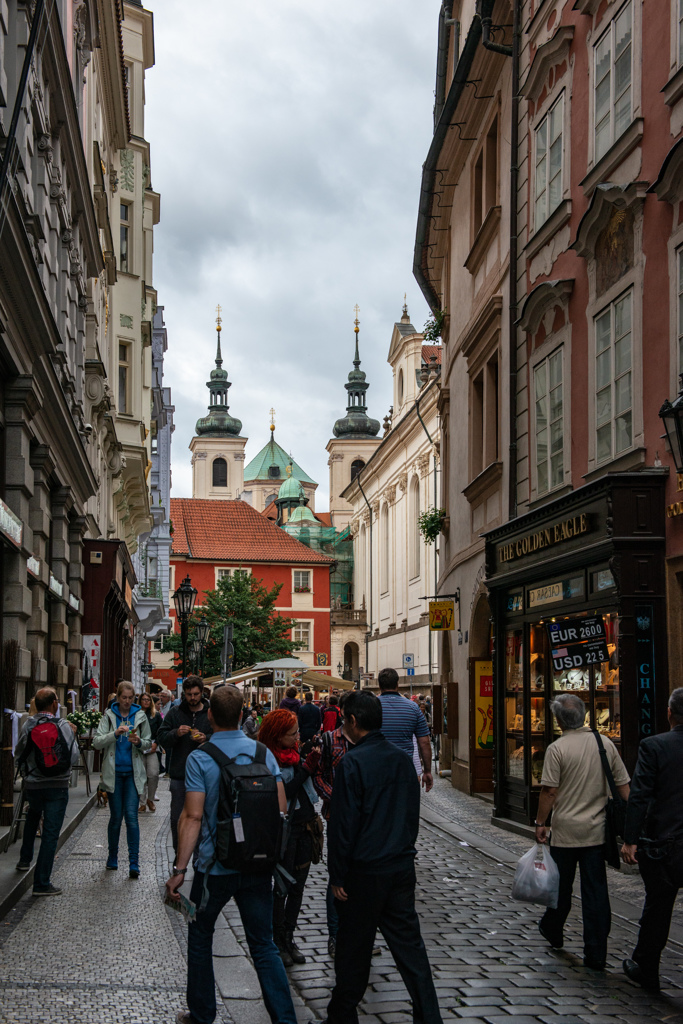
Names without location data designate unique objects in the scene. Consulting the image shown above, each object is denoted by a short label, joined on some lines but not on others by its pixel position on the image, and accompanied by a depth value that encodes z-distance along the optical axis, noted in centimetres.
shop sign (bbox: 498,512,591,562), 1310
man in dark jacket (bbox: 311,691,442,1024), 580
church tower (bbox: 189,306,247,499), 13775
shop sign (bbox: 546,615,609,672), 1245
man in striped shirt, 1033
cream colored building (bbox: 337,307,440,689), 5906
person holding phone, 1173
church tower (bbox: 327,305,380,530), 11619
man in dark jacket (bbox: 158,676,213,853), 1051
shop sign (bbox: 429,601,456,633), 2258
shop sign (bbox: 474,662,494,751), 2022
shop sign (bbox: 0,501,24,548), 1295
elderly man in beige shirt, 798
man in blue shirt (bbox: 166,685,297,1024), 588
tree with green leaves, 6450
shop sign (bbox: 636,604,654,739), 1167
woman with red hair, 804
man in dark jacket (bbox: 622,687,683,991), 719
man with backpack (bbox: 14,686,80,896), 1018
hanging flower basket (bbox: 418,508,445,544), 2475
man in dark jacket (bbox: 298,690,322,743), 2008
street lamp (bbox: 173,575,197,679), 2547
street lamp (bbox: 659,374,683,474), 1004
